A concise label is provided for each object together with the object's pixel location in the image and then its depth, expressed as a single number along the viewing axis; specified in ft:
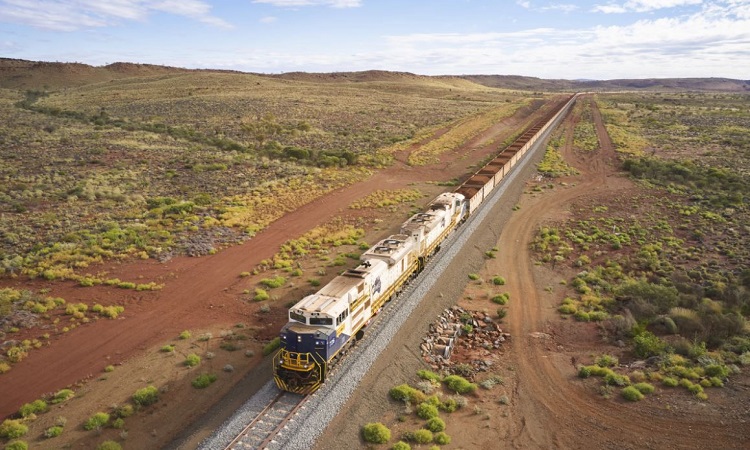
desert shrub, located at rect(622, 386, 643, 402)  61.36
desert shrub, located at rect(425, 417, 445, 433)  56.65
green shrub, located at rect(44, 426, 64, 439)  56.29
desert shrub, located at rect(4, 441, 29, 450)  53.71
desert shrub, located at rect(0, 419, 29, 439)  56.24
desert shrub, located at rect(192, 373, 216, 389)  65.57
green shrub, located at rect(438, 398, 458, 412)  60.39
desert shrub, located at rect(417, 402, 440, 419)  58.80
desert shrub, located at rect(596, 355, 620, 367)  70.49
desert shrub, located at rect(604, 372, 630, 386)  64.70
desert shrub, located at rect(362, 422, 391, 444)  54.49
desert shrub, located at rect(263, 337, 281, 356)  73.26
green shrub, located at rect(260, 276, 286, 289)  97.70
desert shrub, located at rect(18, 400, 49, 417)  59.98
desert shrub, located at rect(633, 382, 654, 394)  62.59
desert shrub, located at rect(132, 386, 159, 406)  62.08
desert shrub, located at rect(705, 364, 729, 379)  63.77
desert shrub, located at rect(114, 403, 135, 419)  59.67
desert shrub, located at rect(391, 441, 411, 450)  53.01
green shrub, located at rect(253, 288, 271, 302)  91.76
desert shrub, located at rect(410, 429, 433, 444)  54.60
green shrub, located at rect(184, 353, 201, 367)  70.74
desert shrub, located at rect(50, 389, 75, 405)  62.59
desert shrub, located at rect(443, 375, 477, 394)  64.69
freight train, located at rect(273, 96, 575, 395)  60.54
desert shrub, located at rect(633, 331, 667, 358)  72.23
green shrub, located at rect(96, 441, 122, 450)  53.36
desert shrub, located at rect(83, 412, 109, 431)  57.50
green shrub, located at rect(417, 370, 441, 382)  66.64
